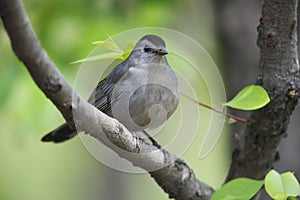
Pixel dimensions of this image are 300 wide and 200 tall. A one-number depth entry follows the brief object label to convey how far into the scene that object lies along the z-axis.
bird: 6.09
